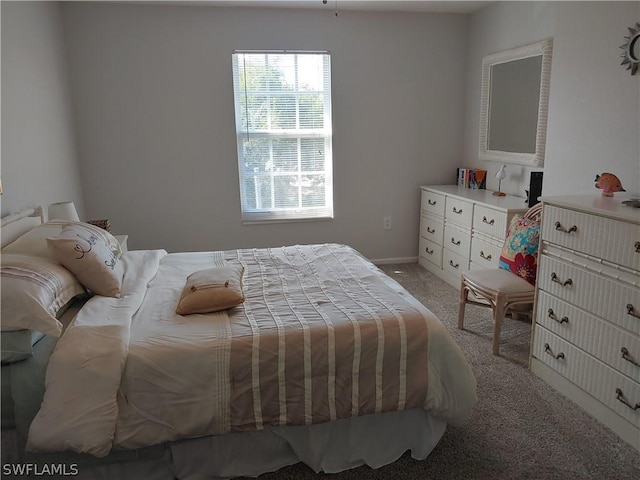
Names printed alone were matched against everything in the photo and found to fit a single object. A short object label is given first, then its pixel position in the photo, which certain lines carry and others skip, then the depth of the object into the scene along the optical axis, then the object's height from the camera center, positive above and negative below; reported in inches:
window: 164.6 +4.6
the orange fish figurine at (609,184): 93.5 -8.1
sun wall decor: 93.4 +18.0
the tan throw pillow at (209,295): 79.4 -24.6
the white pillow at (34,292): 65.7 -20.7
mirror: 136.6 +12.1
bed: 65.3 -32.7
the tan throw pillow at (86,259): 80.1 -18.8
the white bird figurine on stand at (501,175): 151.0 -9.8
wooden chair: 109.1 -33.6
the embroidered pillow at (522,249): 114.4 -25.7
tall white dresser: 78.1 -29.5
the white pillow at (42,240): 83.6 -16.2
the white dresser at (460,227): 135.6 -26.3
